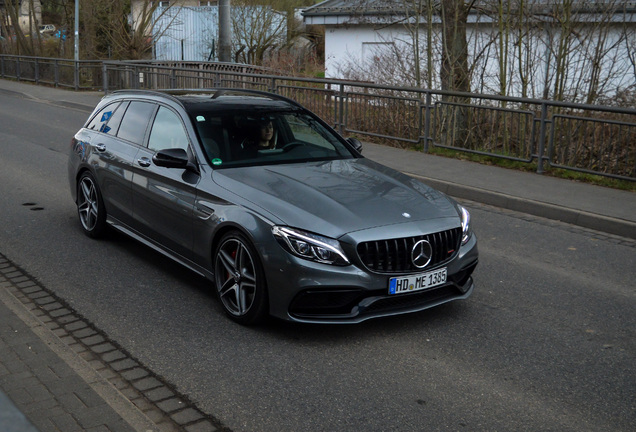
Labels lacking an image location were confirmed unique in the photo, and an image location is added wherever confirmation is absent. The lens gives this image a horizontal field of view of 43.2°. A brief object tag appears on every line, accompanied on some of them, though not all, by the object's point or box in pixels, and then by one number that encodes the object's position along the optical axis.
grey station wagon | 5.37
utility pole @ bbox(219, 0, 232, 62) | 22.39
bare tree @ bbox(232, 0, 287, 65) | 35.81
